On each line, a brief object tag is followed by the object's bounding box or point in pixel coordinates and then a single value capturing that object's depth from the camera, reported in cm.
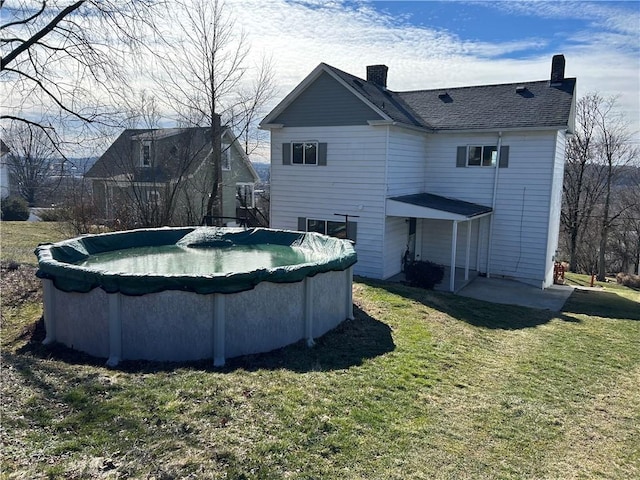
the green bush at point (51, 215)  1814
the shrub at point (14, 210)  2416
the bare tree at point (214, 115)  1731
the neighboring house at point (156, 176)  1694
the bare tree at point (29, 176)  2973
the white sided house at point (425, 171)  1380
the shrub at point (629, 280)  2155
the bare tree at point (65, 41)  1077
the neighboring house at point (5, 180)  2816
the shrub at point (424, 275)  1305
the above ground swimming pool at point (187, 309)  579
